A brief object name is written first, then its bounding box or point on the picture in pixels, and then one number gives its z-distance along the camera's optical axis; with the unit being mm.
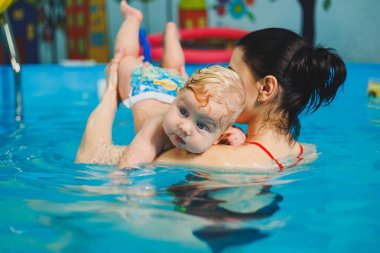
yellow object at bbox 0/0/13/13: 3105
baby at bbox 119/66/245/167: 1717
